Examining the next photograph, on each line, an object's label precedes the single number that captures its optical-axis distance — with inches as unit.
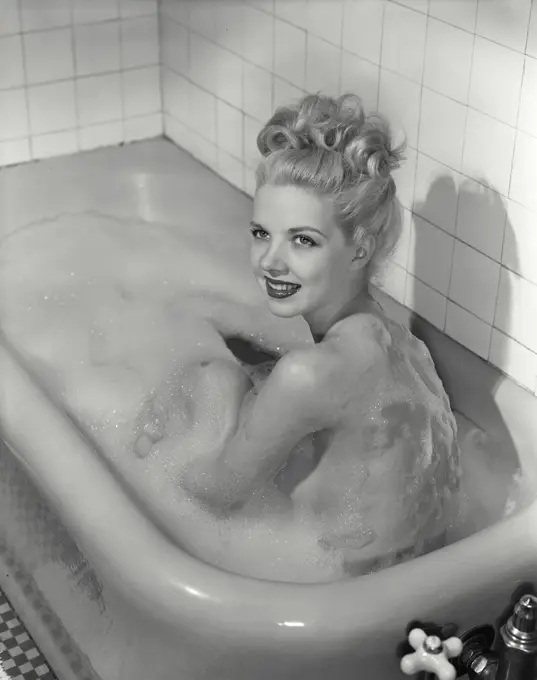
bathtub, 88.7
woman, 92.4
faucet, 87.2
